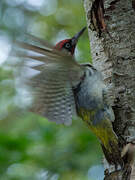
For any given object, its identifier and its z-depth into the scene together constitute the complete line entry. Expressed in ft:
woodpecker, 13.66
